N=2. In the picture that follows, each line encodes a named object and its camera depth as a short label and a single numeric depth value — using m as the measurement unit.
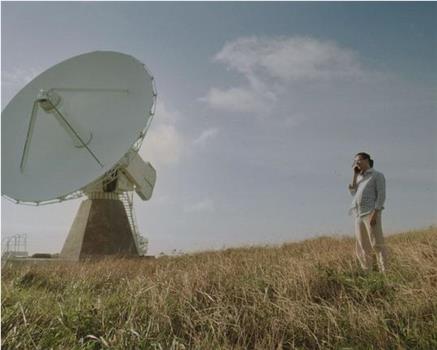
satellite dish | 17.61
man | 7.57
